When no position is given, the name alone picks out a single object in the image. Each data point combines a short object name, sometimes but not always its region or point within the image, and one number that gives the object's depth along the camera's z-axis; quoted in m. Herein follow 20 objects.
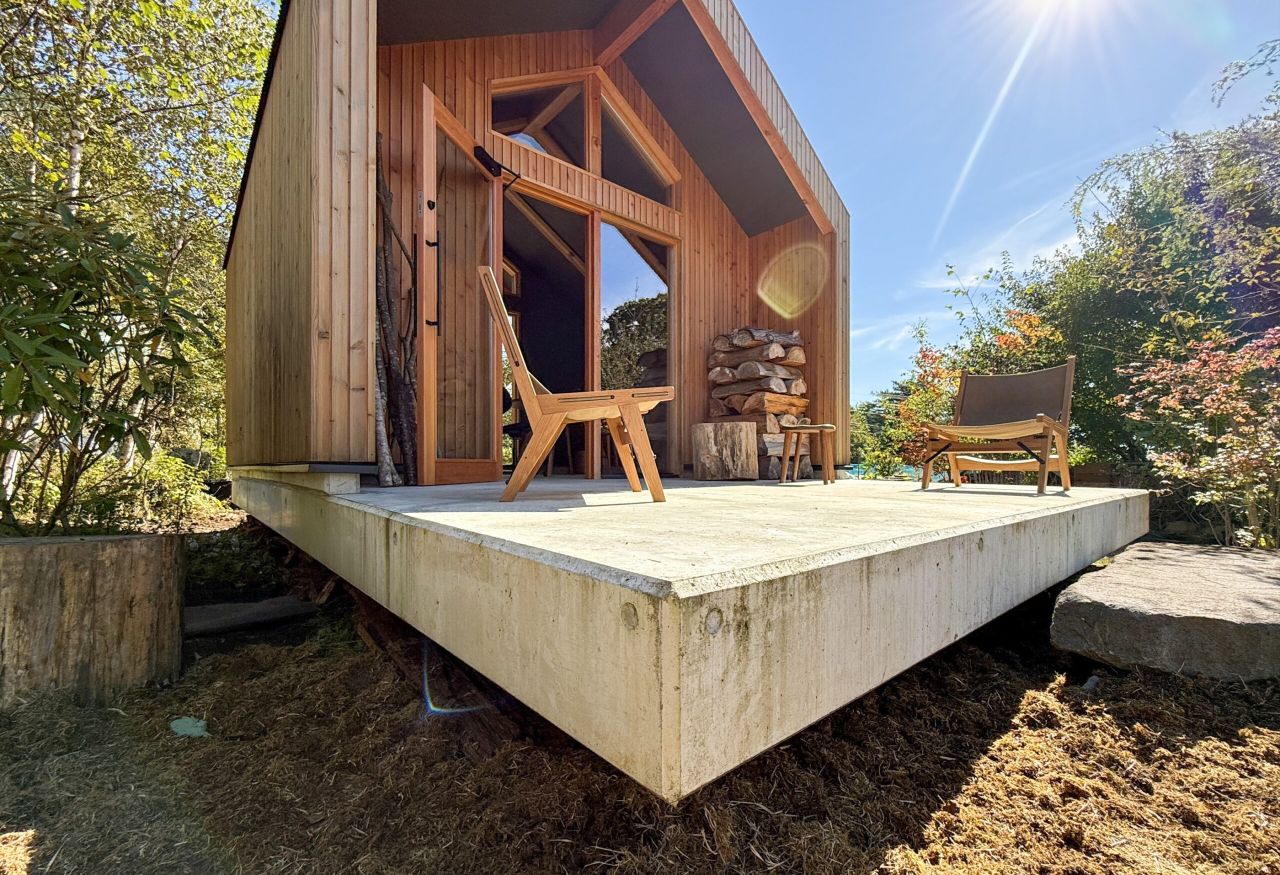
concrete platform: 0.62
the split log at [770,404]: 4.62
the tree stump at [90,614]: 1.72
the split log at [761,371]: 4.68
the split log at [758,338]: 4.78
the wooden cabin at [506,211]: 2.18
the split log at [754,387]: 4.68
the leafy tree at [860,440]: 9.02
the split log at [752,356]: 4.74
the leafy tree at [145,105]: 4.28
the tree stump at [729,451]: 3.96
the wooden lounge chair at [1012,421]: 2.98
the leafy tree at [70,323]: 1.72
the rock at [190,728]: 1.63
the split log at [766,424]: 4.60
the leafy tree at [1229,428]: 3.91
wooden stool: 3.59
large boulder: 1.55
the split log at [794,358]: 4.86
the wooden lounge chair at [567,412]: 1.88
